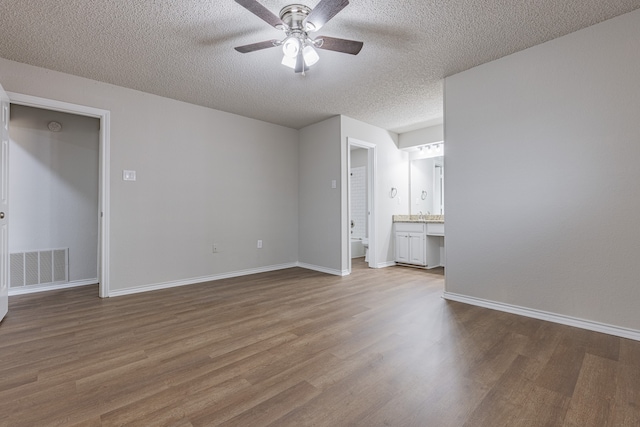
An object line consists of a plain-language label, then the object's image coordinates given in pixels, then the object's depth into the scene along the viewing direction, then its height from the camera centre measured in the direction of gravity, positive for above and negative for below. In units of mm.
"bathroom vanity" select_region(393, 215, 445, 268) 4766 -403
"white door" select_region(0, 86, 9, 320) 2456 +135
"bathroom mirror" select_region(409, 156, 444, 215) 5258 +569
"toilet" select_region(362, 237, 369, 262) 6090 -597
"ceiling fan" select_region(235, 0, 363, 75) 1933 +1315
